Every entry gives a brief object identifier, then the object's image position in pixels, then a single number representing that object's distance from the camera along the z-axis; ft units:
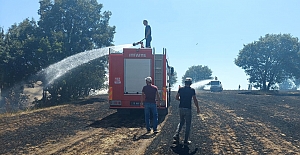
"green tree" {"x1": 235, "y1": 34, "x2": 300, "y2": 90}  121.02
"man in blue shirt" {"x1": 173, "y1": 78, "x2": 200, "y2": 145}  21.52
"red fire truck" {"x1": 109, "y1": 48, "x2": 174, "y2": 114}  32.81
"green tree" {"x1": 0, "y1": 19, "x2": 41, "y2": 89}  57.60
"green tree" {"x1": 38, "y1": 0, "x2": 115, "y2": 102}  62.05
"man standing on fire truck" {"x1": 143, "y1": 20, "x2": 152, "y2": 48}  35.13
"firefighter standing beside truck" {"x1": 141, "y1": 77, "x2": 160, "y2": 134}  26.19
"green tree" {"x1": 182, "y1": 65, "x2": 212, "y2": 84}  326.40
